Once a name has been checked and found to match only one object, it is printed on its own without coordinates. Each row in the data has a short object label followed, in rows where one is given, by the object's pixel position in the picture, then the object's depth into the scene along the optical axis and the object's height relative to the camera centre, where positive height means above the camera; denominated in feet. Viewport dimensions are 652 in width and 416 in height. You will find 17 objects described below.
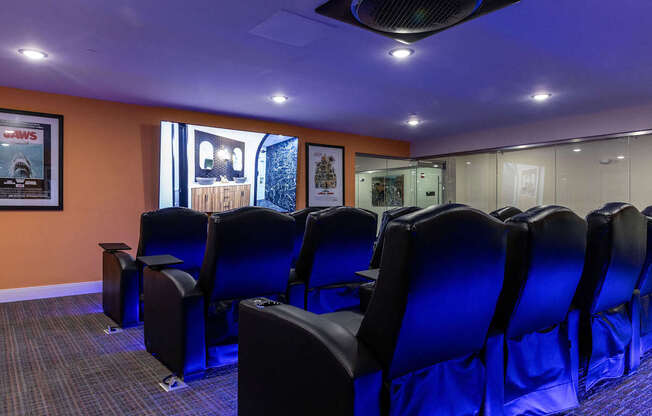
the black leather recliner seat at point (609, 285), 6.05 -1.38
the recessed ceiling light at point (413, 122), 20.33 +4.37
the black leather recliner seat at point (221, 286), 6.42 -1.50
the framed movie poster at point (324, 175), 22.94 +1.67
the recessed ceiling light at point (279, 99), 16.20 +4.45
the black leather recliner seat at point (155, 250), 9.70 -1.20
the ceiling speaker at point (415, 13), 6.26 +3.20
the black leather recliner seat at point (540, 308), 4.93 -1.44
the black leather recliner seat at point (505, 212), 9.61 -0.26
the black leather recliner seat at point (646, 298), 7.49 -2.00
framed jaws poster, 14.43 +1.64
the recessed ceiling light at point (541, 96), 15.66 +4.36
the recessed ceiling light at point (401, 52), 11.05 +4.35
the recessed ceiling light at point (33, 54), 11.20 +4.40
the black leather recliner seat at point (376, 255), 6.07 -1.24
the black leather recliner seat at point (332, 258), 7.72 -1.18
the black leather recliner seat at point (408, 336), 3.36 -1.32
